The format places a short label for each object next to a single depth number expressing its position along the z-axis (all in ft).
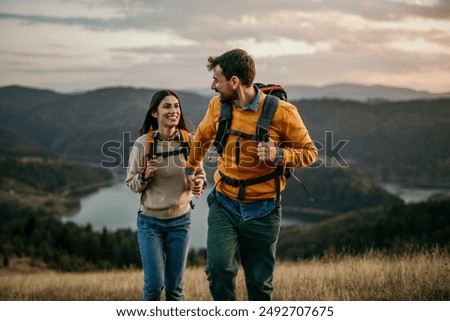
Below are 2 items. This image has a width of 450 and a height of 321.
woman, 11.76
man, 10.54
